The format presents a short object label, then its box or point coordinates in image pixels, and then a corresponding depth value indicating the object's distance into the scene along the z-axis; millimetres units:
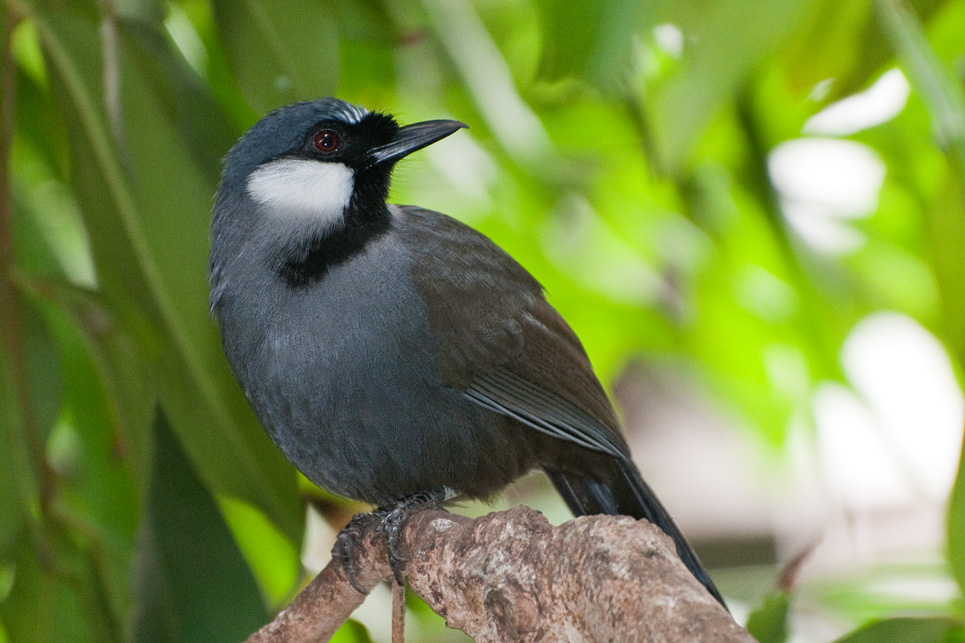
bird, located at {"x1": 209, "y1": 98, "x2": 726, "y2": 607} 3568
